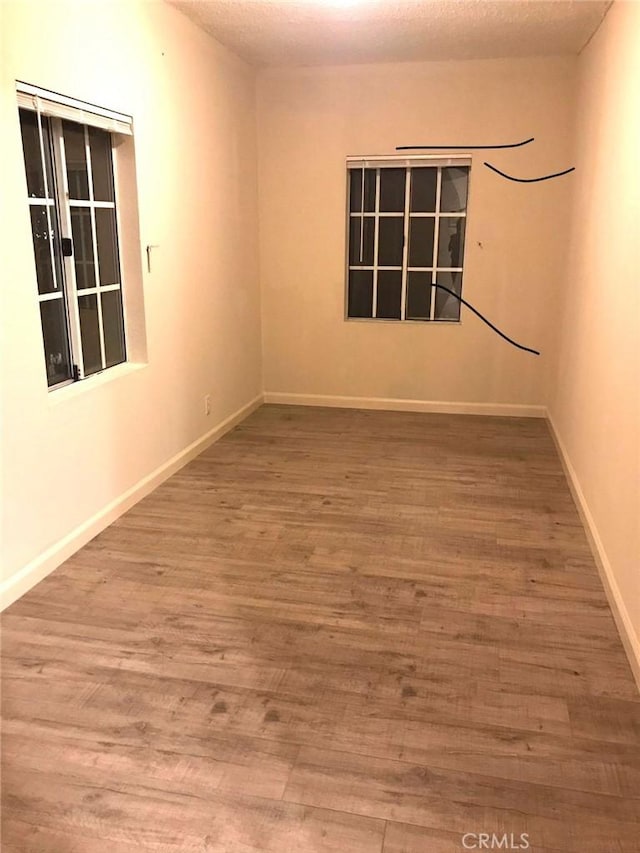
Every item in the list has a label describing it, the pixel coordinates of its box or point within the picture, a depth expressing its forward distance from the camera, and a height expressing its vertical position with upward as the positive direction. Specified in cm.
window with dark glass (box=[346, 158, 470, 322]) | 508 +1
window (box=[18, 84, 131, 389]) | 288 +3
